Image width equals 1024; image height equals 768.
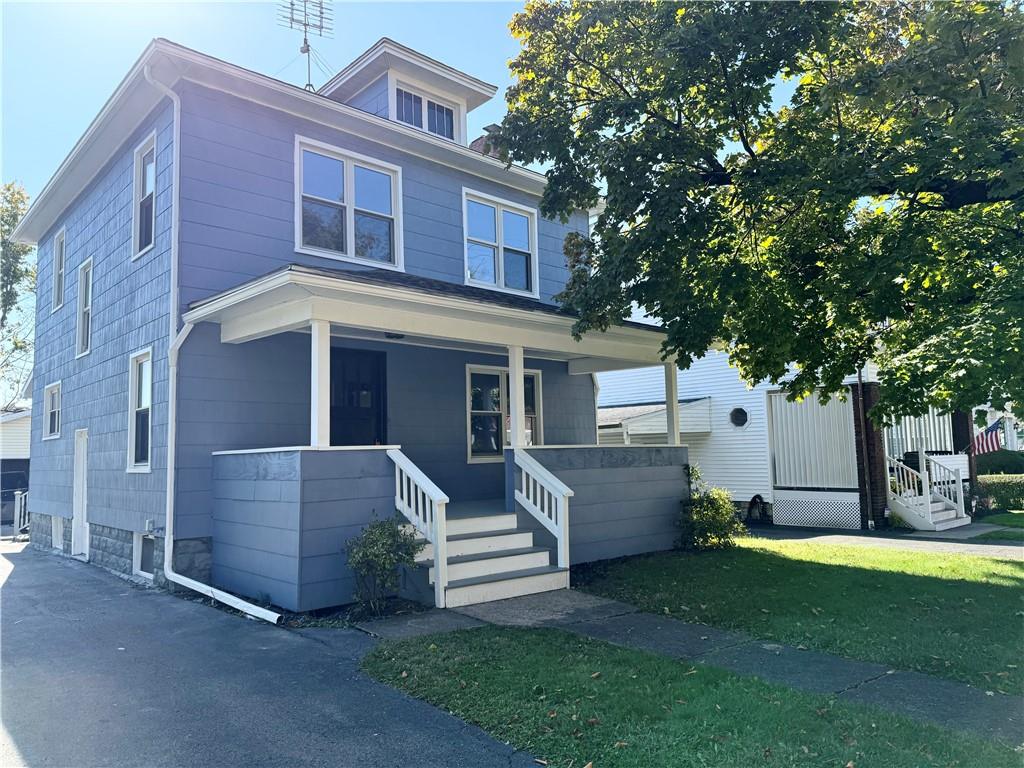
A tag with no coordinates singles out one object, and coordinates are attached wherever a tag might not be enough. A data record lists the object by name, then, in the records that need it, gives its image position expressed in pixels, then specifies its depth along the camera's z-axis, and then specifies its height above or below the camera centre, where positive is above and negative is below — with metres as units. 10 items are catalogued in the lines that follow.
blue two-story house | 7.97 +1.45
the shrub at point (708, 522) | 11.12 -1.29
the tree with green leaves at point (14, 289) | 28.78 +7.06
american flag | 22.67 -0.22
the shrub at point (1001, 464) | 23.38 -1.03
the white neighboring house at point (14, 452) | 24.97 +0.22
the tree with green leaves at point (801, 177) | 6.46 +2.79
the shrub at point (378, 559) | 7.25 -1.13
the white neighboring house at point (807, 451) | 15.20 -0.31
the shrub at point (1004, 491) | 18.69 -1.55
